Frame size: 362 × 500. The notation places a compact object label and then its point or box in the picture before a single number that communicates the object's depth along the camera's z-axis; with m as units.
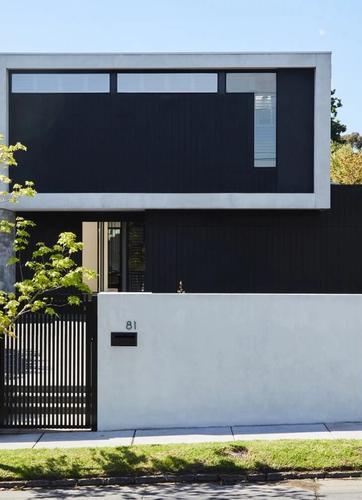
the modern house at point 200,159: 22.19
